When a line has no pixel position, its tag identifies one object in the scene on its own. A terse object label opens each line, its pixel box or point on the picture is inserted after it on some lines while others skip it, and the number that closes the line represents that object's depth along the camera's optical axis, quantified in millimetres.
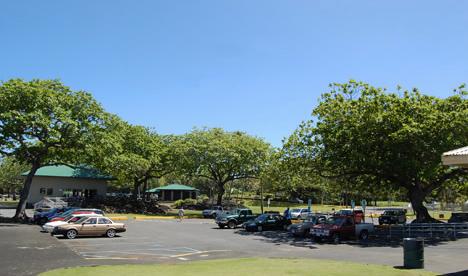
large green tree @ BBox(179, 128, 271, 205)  55750
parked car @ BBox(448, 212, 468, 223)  37844
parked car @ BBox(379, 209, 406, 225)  42281
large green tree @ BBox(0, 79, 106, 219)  34781
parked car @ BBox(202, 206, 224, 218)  51050
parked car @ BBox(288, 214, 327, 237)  29825
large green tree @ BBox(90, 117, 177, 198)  40750
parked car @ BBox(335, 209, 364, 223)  40475
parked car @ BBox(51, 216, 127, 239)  26078
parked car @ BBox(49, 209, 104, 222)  32062
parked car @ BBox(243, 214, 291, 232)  33656
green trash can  15211
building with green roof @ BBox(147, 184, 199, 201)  88000
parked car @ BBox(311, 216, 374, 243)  26250
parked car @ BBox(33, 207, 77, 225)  35625
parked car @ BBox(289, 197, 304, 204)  89112
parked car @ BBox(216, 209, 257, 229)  36062
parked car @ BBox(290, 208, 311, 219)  44856
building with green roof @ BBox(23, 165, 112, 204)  59312
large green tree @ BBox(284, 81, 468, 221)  27156
